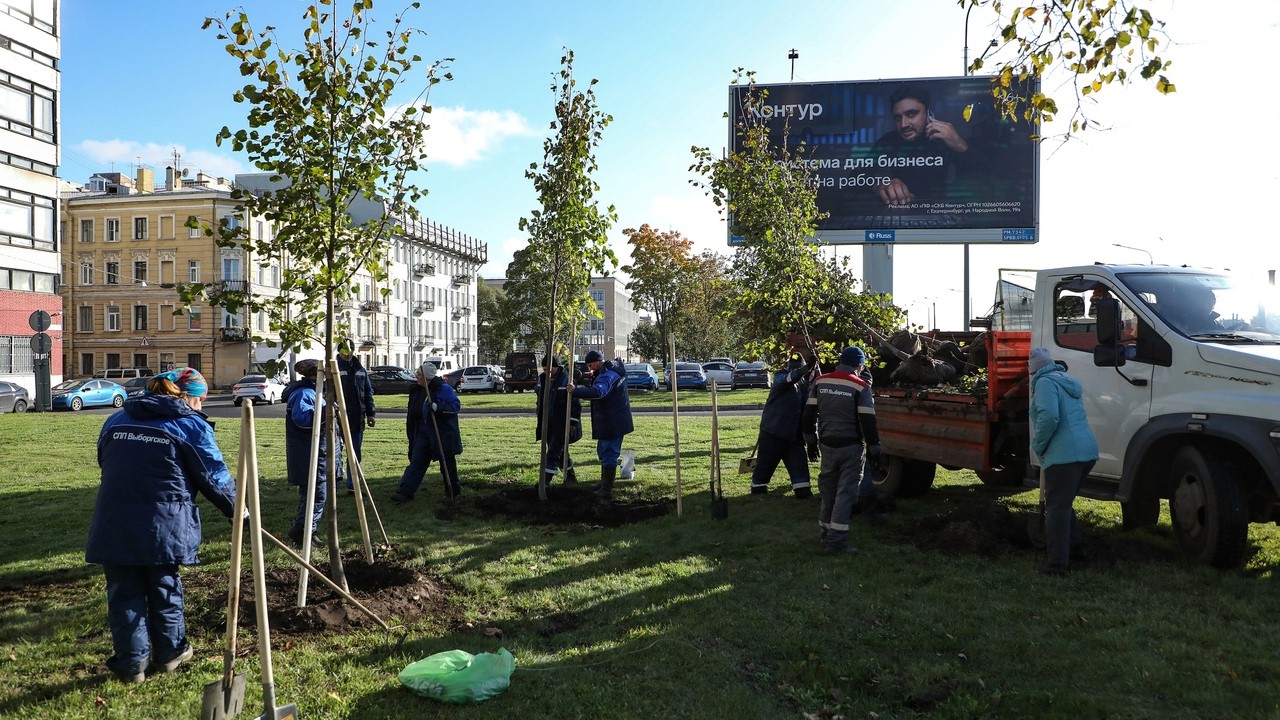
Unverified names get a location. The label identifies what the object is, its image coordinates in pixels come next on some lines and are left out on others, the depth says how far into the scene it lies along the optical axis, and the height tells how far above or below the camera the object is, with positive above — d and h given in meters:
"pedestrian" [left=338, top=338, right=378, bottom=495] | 9.81 -0.38
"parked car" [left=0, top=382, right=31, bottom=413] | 28.53 -1.20
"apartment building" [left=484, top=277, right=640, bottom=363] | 127.56 +7.45
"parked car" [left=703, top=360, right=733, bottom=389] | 43.47 -0.61
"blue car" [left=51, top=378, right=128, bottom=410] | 32.22 -1.24
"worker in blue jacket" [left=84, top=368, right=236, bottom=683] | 4.55 -0.81
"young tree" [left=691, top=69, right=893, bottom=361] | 11.48 +1.47
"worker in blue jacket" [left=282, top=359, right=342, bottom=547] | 7.74 -0.68
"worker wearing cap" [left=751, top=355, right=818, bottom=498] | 10.12 -0.88
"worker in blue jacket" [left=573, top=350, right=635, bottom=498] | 10.16 -0.65
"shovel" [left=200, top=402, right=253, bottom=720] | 3.90 -1.37
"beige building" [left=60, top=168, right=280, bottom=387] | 54.62 +5.18
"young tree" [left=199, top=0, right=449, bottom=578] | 5.55 +1.25
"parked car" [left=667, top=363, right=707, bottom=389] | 42.28 -0.82
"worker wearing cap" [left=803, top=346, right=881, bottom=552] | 7.49 -0.69
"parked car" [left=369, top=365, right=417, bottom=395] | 44.66 -1.08
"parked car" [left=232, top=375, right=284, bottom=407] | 34.22 -1.15
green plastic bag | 4.27 -1.57
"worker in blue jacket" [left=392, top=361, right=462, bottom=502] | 10.02 -0.82
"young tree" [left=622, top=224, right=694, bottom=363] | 46.34 +5.13
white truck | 6.18 -0.27
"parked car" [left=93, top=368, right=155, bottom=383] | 47.38 -0.62
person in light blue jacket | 6.55 -0.67
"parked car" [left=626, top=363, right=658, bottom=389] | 42.25 -0.91
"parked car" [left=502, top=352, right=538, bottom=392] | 43.94 -0.58
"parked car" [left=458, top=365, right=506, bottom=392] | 46.11 -1.09
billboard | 23.31 +5.22
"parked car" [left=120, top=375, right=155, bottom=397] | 39.62 -1.06
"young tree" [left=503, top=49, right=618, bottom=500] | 9.46 +1.58
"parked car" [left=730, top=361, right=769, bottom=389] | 43.44 -0.80
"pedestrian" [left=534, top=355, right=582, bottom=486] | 11.01 -0.82
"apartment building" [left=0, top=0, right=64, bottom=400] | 33.94 +7.34
